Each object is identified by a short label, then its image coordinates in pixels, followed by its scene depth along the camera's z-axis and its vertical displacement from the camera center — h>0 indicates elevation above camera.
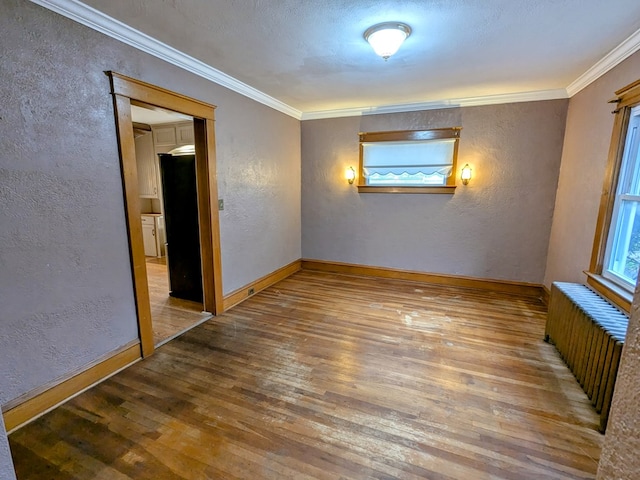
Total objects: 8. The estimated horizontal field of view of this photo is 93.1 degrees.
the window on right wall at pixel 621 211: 2.40 -0.14
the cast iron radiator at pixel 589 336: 1.87 -1.02
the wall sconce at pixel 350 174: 4.79 +0.28
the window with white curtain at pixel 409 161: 4.30 +0.46
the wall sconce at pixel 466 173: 4.18 +0.27
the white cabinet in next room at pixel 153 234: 5.98 -0.86
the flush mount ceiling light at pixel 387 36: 2.20 +1.15
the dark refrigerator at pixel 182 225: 3.68 -0.42
